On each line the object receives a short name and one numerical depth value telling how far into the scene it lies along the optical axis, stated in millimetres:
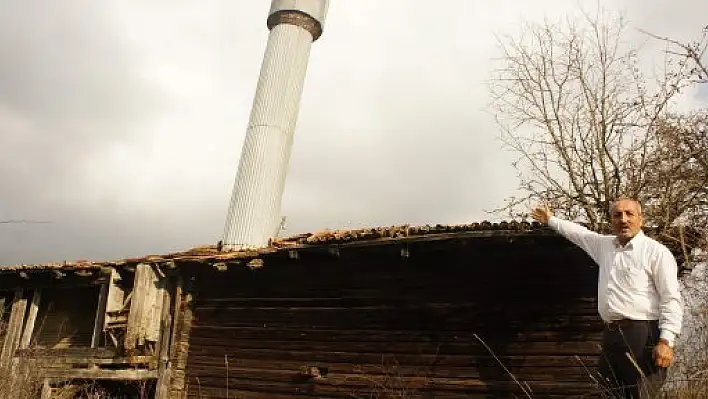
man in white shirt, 3537
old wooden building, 6723
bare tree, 10258
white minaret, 15203
